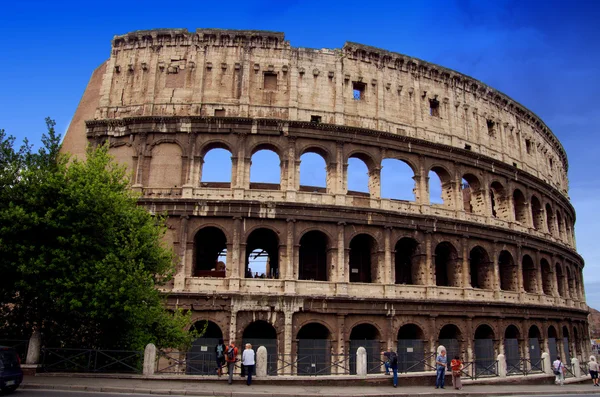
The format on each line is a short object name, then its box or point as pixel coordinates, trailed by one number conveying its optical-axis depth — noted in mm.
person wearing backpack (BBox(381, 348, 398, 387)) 16172
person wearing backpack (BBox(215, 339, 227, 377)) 15609
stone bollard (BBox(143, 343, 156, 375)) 15102
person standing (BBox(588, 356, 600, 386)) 21859
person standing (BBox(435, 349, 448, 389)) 16239
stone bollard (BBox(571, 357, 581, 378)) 24294
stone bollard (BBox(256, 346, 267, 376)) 15719
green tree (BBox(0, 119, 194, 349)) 14734
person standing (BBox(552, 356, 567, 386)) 20873
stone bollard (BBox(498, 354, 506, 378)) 19375
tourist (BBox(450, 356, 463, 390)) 16016
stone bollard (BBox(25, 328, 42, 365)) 14820
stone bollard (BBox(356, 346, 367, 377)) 16578
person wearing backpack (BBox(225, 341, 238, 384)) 14922
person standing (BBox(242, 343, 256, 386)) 14922
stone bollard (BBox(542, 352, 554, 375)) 20812
